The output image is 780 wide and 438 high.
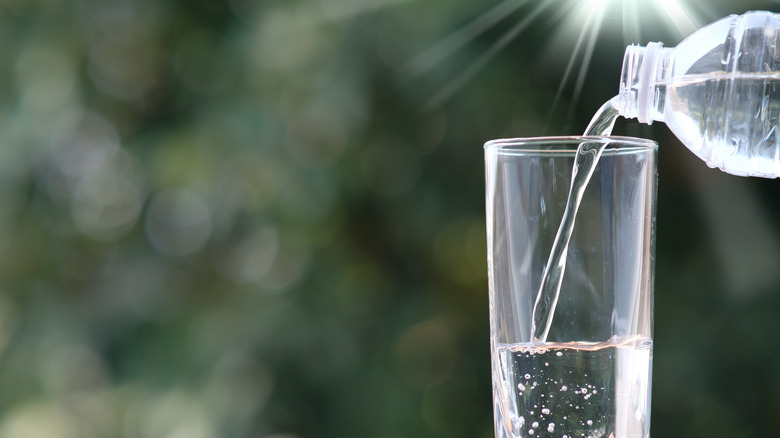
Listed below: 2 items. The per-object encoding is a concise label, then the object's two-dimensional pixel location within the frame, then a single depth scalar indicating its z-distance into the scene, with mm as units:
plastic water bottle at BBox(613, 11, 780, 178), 1251
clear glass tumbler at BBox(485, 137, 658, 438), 1228
